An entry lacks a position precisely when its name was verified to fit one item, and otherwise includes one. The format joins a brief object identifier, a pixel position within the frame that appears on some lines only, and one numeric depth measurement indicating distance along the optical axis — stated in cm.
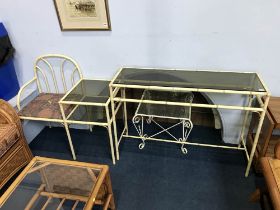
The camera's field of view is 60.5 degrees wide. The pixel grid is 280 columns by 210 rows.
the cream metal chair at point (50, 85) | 190
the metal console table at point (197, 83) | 156
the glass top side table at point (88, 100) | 176
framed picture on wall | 179
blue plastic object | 201
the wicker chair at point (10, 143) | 169
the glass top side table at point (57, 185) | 142
